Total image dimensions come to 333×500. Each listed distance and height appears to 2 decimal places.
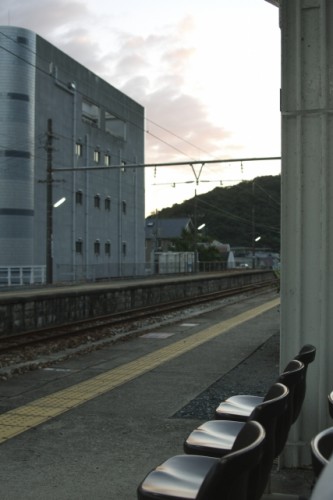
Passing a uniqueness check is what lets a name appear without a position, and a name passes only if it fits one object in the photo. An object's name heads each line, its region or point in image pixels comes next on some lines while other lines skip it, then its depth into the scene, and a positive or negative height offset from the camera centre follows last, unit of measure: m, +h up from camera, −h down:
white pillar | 4.18 +0.43
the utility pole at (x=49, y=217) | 28.14 +2.07
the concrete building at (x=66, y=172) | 33.31 +6.07
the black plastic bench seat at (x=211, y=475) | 1.86 -0.80
